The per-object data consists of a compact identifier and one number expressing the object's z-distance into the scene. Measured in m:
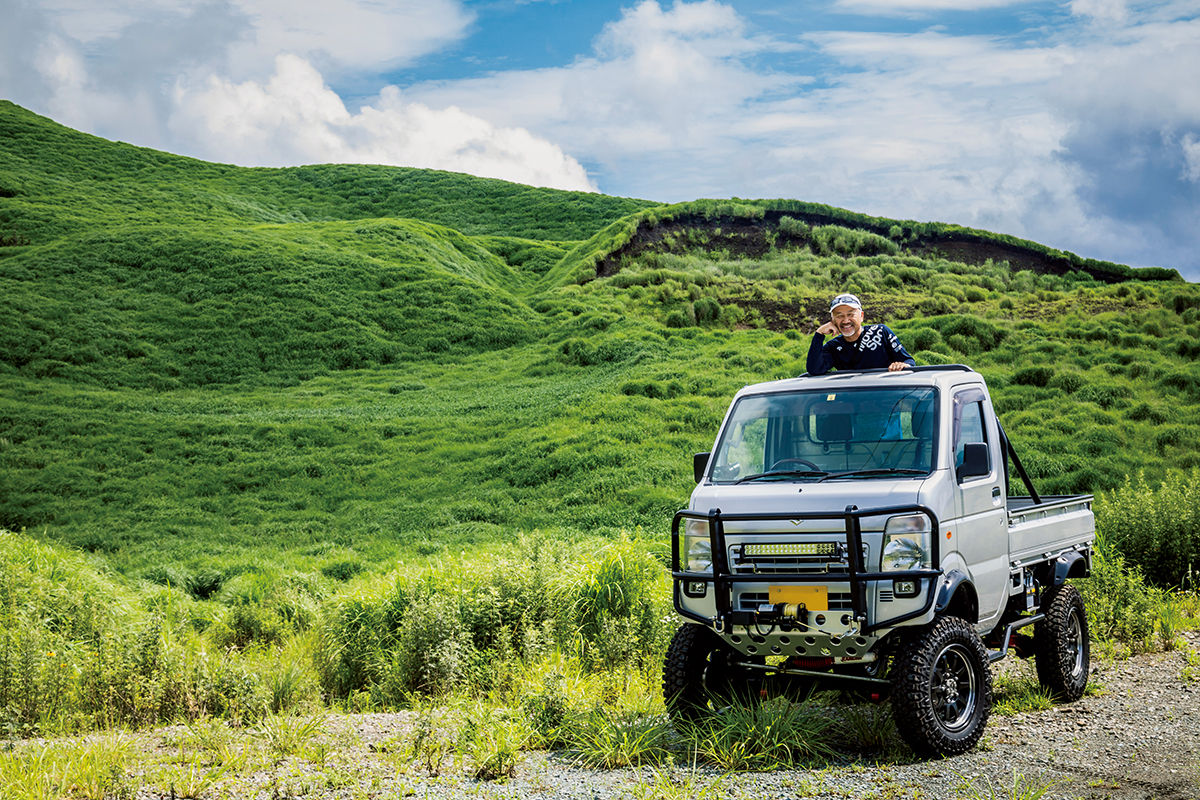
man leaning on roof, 8.20
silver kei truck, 6.16
